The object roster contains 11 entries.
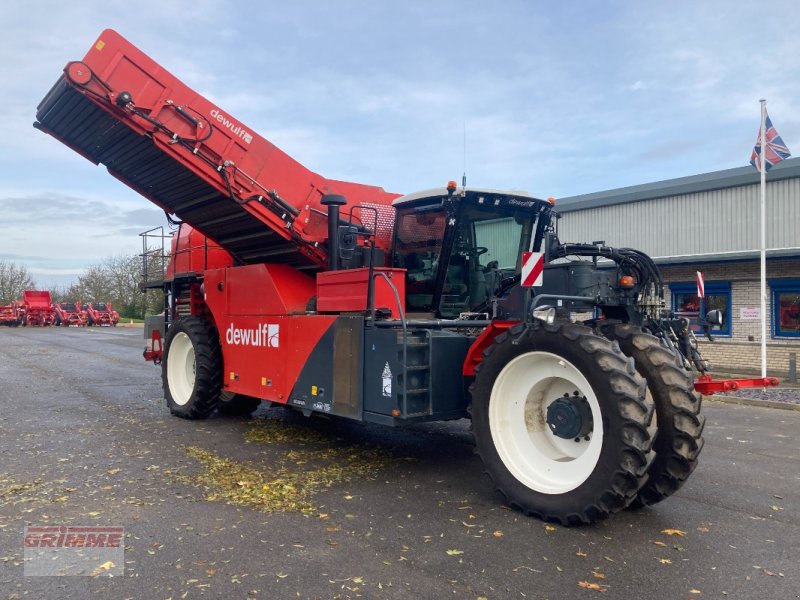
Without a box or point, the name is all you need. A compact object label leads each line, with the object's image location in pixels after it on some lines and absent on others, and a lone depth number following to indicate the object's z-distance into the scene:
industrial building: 14.55
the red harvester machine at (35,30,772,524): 4.48
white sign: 14.80
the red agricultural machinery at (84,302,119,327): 44.31
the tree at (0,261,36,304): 59.59
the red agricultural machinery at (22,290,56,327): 42.91
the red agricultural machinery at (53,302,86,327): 43.78
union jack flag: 12.89
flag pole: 12.37
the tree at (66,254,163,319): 52.09
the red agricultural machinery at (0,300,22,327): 42.78
